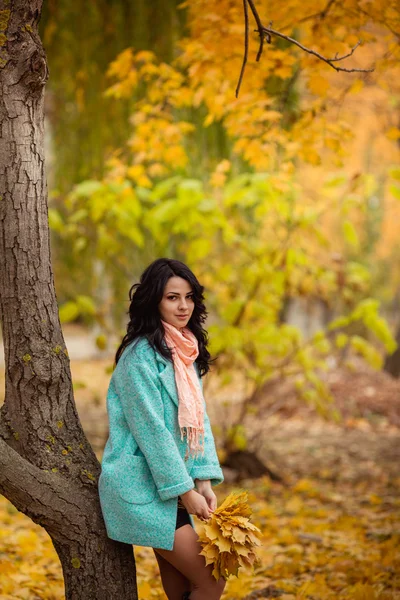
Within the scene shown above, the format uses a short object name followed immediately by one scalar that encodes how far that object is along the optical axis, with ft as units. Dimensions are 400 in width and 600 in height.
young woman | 21.94
